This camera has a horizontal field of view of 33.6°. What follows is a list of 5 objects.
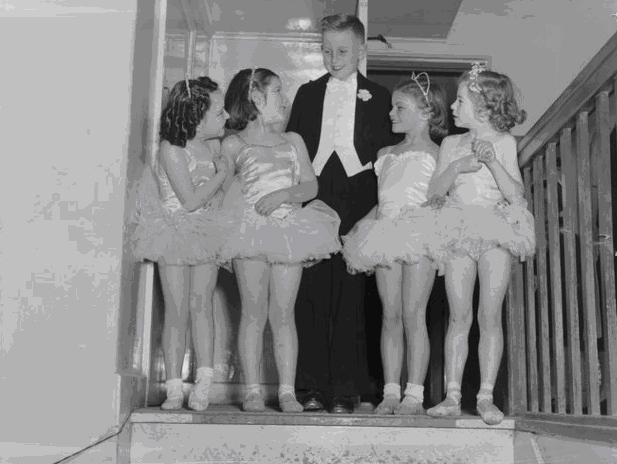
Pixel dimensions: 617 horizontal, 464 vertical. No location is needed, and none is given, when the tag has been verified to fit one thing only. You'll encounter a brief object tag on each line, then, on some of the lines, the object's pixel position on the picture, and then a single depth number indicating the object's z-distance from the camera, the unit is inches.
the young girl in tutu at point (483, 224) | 120.6
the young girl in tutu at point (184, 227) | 125.0
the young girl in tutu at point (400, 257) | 124.7
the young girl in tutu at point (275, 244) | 124.6
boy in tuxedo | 133.4
